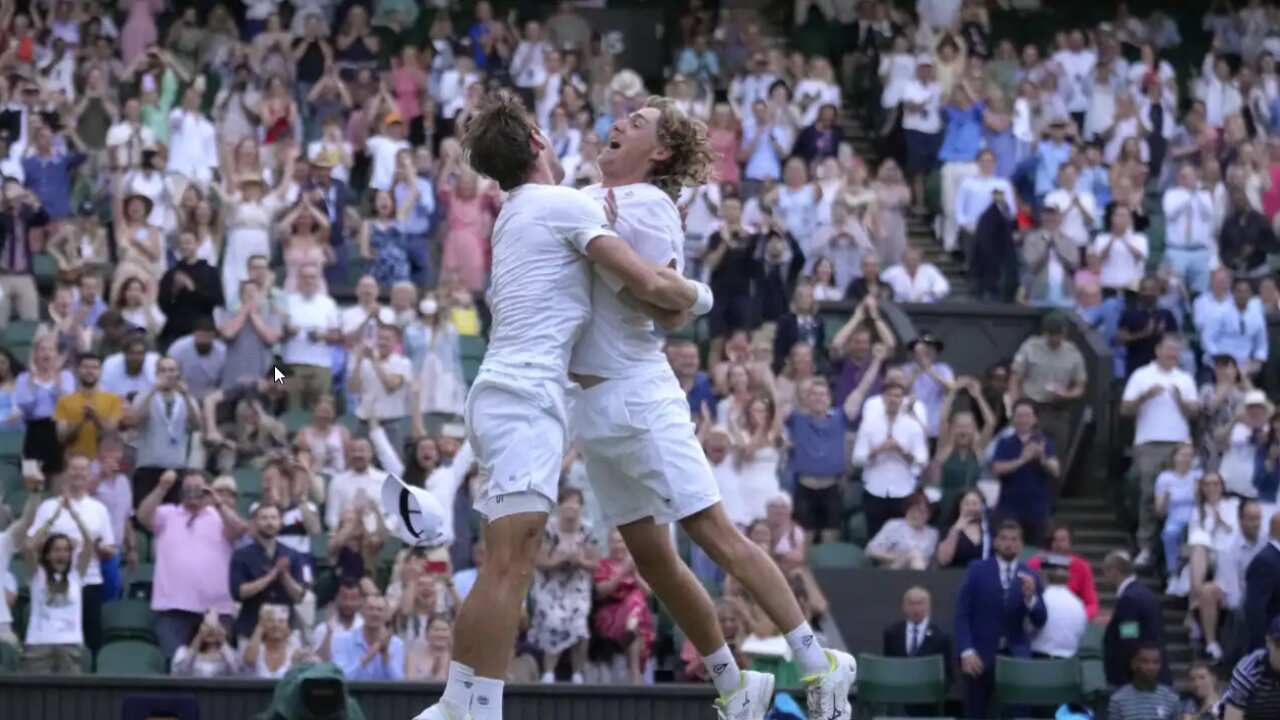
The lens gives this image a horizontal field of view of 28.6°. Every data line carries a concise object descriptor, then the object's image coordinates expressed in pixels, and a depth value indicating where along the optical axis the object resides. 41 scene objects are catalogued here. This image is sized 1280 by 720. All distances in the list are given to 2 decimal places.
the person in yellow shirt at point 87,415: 16.48
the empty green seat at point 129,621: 15.40
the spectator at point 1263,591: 16.67
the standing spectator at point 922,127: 22.95
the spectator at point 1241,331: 20.17
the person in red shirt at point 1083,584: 16.70
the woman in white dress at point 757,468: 16.78
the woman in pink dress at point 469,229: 19.44
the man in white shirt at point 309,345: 17.38
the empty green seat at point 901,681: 15.44
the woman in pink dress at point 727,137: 21.47
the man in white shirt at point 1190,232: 21.55
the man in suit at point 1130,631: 15.54
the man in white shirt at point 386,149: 20.27
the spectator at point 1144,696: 14.95
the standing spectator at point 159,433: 16.28
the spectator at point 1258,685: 13.36
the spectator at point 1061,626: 16.12
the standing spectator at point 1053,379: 19.25
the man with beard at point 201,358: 17.06
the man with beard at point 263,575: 15.18
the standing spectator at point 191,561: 15.27
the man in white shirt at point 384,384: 17.34
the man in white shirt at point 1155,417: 18.88
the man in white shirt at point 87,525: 15.30
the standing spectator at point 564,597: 15.30
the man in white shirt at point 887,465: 17.38
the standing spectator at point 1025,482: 17.72
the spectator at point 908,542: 16.94
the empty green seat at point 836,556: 16.78
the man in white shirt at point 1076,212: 21.39
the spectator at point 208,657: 14.91
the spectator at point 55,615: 15.03
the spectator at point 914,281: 20.45
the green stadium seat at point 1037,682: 15.59
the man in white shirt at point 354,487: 16.05
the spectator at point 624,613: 15.37
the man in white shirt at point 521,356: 8.16
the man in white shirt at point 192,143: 19.86
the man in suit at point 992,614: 15.71
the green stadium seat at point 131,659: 15.03
